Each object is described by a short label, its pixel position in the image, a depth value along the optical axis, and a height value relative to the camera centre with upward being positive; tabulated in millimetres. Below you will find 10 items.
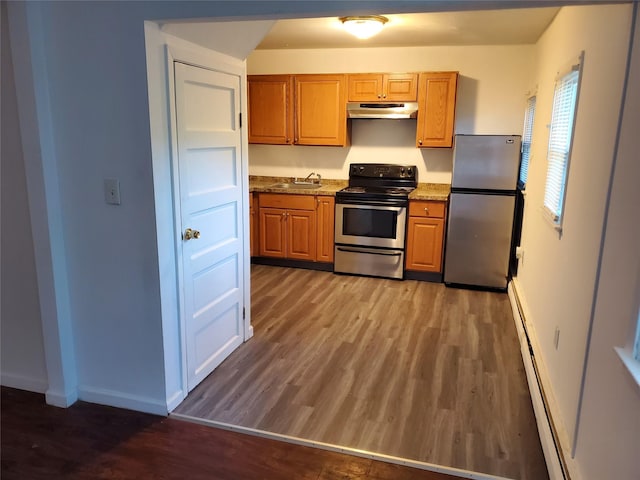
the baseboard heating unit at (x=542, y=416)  2064 -1345
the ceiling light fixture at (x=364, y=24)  3801 +906
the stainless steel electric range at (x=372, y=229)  4832 -890
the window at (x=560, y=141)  2695 +11
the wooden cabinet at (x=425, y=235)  4742 -923
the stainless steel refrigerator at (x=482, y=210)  4406 -623
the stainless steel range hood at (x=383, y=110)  4848 +298
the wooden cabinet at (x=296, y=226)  5109 -928
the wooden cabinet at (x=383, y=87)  4809 +522
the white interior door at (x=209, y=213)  2562 -439
